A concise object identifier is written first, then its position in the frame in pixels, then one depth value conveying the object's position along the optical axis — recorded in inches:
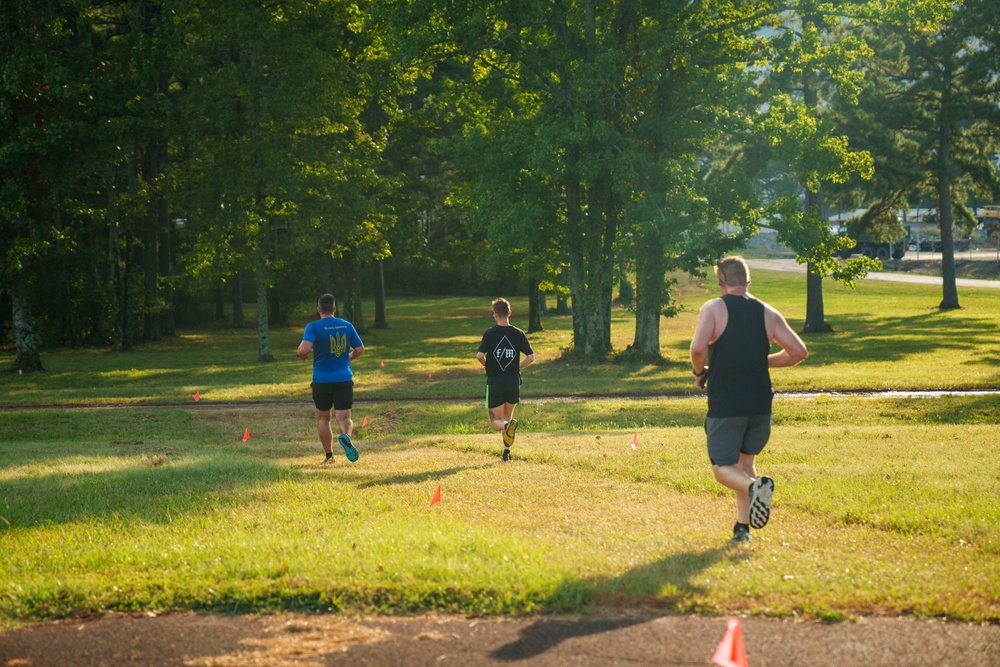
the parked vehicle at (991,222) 4079.0
